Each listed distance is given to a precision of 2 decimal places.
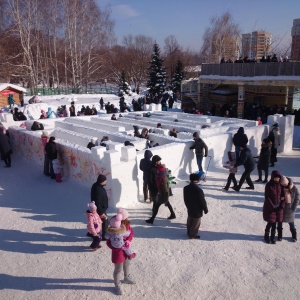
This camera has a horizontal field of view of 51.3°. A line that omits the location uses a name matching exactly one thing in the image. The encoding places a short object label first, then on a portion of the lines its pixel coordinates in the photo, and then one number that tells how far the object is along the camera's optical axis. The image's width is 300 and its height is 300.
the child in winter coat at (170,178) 7.50
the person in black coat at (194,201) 5.27
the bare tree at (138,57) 47.67
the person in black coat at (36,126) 11.38
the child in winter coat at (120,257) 4.10
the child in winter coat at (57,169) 8.73
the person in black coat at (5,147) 10.05
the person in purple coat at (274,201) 5.15
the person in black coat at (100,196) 5.22
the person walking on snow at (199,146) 8.74
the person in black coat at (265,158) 8.20
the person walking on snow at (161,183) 5.97
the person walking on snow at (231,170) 7.77
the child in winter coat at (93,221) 5.03
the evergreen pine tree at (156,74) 33.25
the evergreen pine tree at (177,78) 34.78
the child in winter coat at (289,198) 5.15
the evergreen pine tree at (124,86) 35.56
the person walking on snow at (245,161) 7.57
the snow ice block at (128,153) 7.05
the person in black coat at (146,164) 6.85
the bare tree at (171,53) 50.89
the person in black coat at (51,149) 8.69
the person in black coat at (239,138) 9.30
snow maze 7.06
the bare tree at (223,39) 37.12
